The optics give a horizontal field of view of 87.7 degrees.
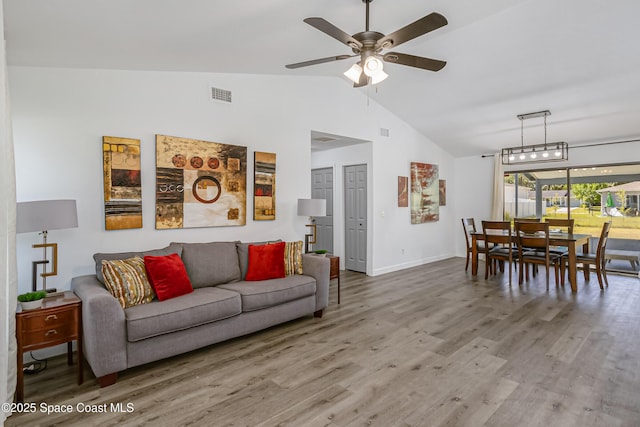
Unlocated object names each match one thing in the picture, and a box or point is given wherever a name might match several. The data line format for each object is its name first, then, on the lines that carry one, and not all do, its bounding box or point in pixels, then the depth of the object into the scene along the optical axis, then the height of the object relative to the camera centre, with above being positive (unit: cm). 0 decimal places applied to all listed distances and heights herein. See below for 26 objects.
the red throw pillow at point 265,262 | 361 -62
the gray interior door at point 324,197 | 676 +19
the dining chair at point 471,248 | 605 -80
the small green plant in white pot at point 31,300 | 233 -66
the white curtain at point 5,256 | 168 -28
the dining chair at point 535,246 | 498 -64
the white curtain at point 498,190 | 741 +33
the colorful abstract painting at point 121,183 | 325 +24
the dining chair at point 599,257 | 491 -81
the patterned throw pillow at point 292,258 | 380 -60
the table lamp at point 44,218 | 247 -8
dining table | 488 -58
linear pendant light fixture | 544 +93
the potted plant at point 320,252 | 449 -62
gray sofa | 239 -87
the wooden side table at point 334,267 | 436 -81
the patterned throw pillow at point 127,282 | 268 -62
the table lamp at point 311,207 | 446 -1
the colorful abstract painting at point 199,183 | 361 +27
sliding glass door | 609 +17
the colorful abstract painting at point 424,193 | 686 +26
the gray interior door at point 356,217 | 616 -21
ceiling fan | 229 +123
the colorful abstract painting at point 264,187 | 436 +26
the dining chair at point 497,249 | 537 -78
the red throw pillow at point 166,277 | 290 -62
